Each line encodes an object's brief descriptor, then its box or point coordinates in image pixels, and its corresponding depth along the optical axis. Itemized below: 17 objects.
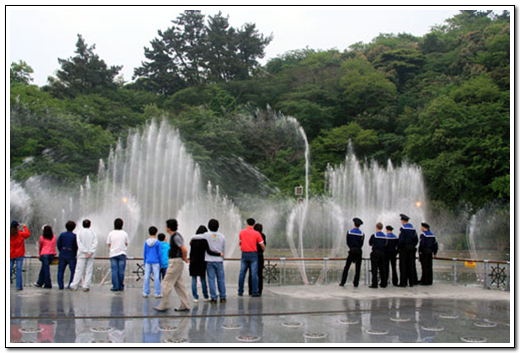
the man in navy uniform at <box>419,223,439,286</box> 13.87
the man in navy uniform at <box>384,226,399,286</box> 13.48
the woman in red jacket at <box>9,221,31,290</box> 12.38
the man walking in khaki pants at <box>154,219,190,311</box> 9.80
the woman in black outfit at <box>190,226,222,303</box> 10.84
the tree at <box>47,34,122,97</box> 56.59
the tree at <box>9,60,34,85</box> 54.28
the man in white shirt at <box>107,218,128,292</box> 11.85
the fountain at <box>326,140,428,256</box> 33.91
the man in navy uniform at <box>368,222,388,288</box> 13.27
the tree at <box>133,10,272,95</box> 65.75
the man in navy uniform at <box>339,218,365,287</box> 13.12
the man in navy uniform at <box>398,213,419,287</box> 13.60
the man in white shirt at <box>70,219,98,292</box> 12.14
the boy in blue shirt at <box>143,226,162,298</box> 11.37
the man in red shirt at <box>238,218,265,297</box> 11.48
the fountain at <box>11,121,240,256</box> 31.80
